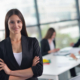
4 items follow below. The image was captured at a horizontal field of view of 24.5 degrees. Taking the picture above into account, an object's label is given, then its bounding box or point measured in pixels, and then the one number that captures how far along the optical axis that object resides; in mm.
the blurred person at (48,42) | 4585
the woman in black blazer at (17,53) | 2031
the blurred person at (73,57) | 3532
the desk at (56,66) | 2758
